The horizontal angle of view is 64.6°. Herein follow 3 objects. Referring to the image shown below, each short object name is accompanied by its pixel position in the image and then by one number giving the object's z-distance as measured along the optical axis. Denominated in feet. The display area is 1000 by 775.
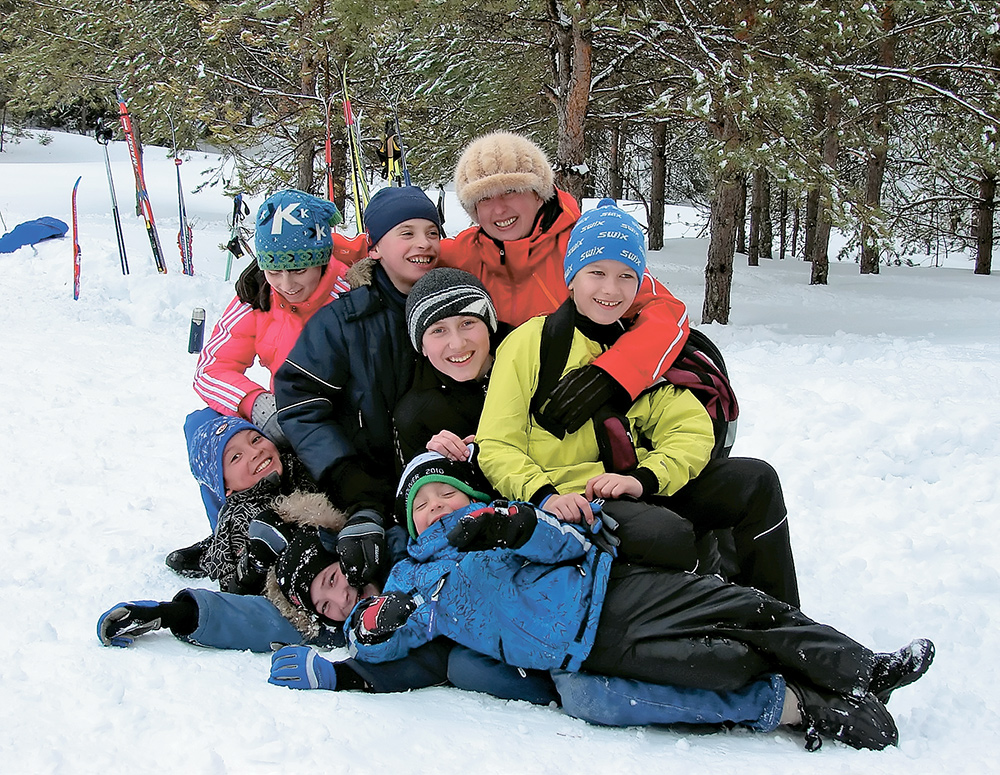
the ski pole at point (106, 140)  35.88
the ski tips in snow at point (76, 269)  32.30
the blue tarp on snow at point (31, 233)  41.39
